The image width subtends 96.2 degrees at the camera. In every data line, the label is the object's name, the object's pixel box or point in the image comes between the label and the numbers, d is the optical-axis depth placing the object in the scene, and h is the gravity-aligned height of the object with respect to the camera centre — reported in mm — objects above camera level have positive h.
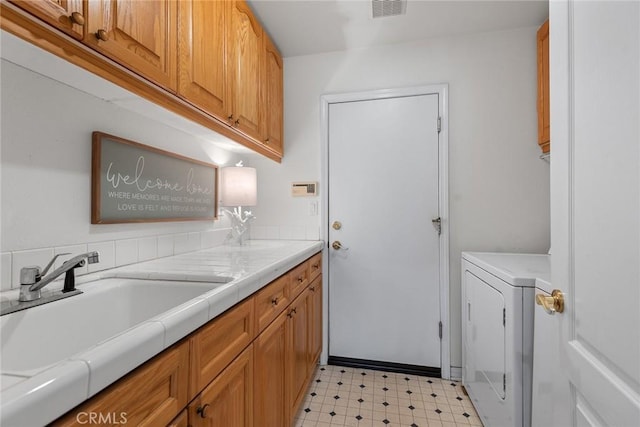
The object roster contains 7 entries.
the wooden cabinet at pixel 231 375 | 547 -433
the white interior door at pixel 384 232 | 2090 -130
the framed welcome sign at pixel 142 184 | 1106 +143
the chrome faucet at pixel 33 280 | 775 -179
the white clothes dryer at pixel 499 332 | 1211 -566
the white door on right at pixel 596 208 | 538 +15
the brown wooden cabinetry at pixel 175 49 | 721 +564
